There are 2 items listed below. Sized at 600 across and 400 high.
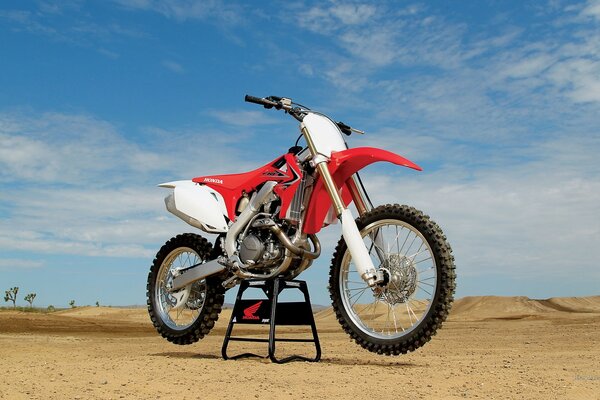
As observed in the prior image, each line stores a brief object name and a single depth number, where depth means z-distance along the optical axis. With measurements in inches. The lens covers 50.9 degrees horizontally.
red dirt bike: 229.8
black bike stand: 261.6
